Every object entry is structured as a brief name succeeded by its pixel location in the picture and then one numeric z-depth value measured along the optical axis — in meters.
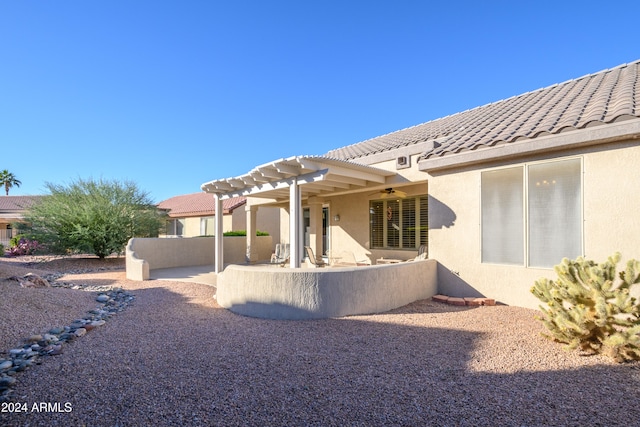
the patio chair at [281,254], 14.34
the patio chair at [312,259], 11.82
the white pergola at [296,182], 8.68
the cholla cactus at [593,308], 4.36
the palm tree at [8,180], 44.53
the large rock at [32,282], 9.61
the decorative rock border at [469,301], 7.68
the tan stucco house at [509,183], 6.19
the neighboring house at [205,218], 26.33
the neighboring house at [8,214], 29.80
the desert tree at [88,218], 17.75
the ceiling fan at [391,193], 10.89
